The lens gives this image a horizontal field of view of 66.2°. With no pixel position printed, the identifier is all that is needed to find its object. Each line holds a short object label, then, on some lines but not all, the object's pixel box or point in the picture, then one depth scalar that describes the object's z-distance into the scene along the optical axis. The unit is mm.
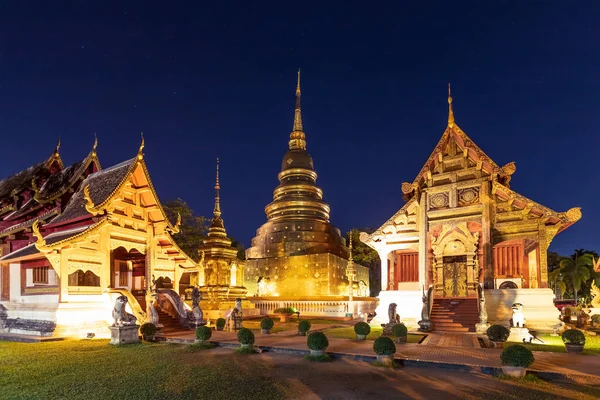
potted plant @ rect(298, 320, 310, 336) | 17078
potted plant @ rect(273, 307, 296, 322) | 26391
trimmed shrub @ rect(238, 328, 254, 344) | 12977
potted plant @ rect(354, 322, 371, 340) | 15523
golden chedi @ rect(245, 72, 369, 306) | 33188
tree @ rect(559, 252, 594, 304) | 49344
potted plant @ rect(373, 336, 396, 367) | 10773
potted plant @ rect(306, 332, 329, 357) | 11688
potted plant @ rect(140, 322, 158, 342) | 15414
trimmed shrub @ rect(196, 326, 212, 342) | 14016
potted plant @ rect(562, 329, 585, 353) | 12664
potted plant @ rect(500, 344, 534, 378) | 9328
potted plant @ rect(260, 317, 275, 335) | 17672
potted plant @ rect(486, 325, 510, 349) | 13625
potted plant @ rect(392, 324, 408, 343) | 14789
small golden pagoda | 30406
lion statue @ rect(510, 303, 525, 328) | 16047
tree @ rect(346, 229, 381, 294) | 48594
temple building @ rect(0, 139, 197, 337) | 16609
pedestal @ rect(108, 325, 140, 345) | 14516
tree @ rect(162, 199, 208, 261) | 37344
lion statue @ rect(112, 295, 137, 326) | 14703
